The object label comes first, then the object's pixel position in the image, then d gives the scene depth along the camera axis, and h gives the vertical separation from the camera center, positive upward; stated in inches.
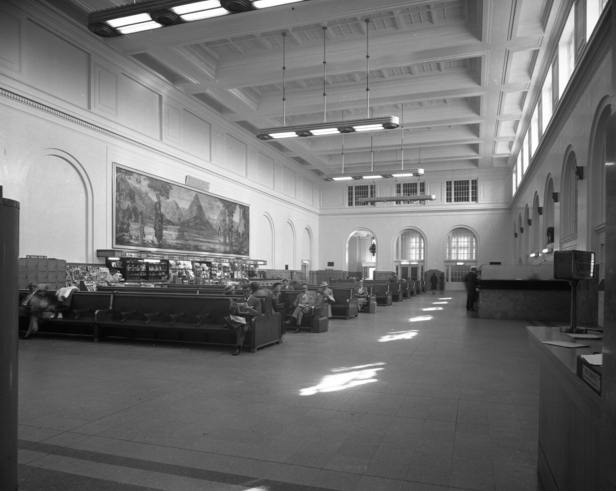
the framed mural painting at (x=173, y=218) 628.7 +61.7
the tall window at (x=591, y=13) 376.8 +192.3
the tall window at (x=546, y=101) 616.4 +206.2
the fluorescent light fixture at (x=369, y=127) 540.1 +147.5
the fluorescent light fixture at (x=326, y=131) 554.9 +146.9
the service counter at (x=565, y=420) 76.2 -30.6
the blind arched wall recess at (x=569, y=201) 485.5 +60.4
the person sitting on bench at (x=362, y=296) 620.8 -48.6
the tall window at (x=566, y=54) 483.0 +212.4
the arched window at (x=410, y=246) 1373.0 +36.9
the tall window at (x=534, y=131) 716.0 +198.8
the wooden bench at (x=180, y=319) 333.4 -44.6
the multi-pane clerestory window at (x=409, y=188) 1344.7 +197.0
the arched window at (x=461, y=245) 1323.8 +38.6
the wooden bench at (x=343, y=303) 535.8 -48.8
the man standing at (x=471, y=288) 624.0 -37.0
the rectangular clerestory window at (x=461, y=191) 1314.0 +185.4
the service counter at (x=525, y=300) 505.7 -43.2
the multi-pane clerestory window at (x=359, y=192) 1376.7 +191.5
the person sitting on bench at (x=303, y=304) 425.1 -40.2
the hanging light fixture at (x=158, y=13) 272.2 +147.2
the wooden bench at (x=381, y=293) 739.4 -52.0
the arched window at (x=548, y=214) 584.1 +58.1
